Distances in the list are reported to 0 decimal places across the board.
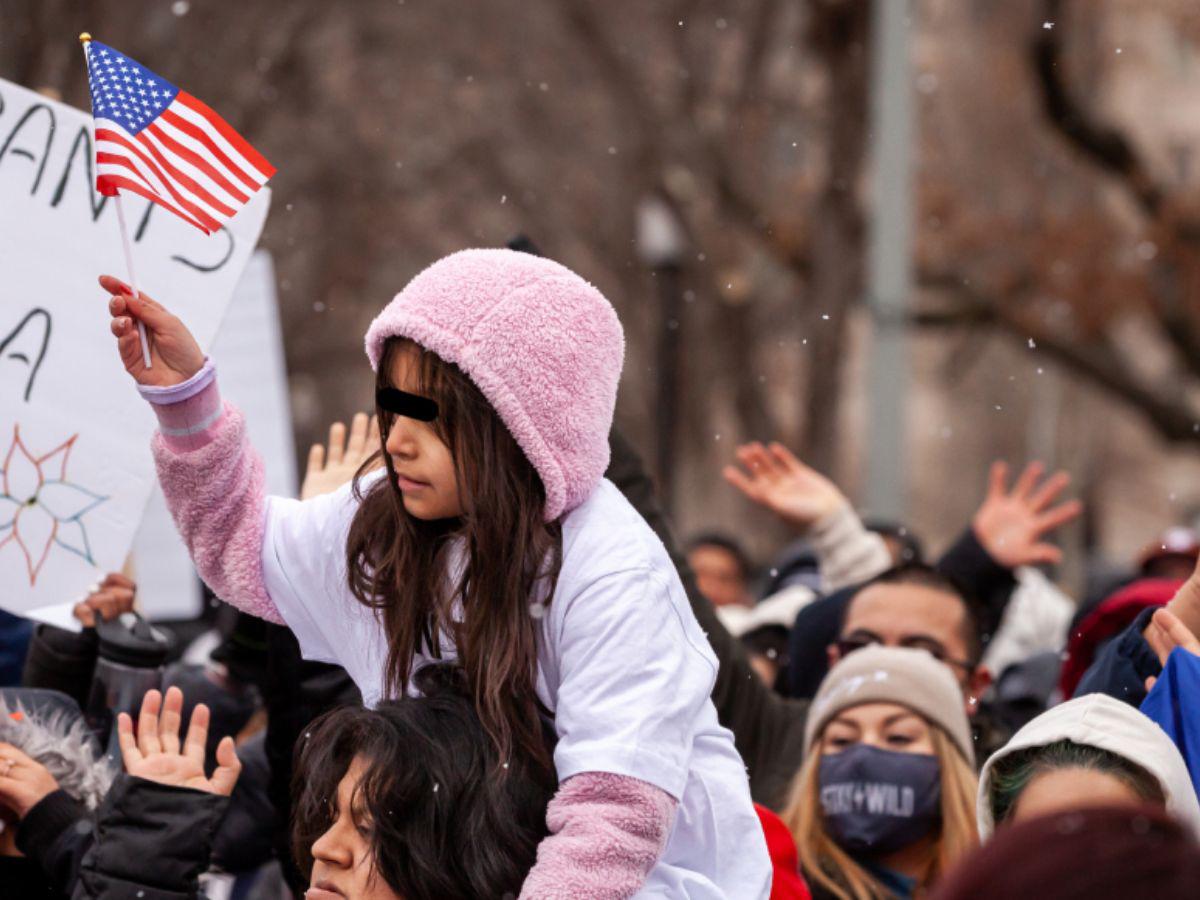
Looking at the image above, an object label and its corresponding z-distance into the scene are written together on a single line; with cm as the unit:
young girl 573
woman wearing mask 855
